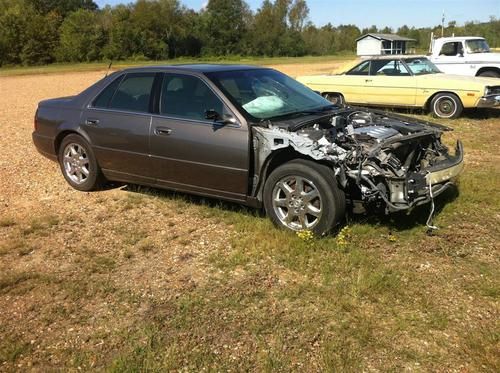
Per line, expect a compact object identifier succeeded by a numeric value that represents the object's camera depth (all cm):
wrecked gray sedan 478
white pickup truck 1484
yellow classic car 1159
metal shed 5422
